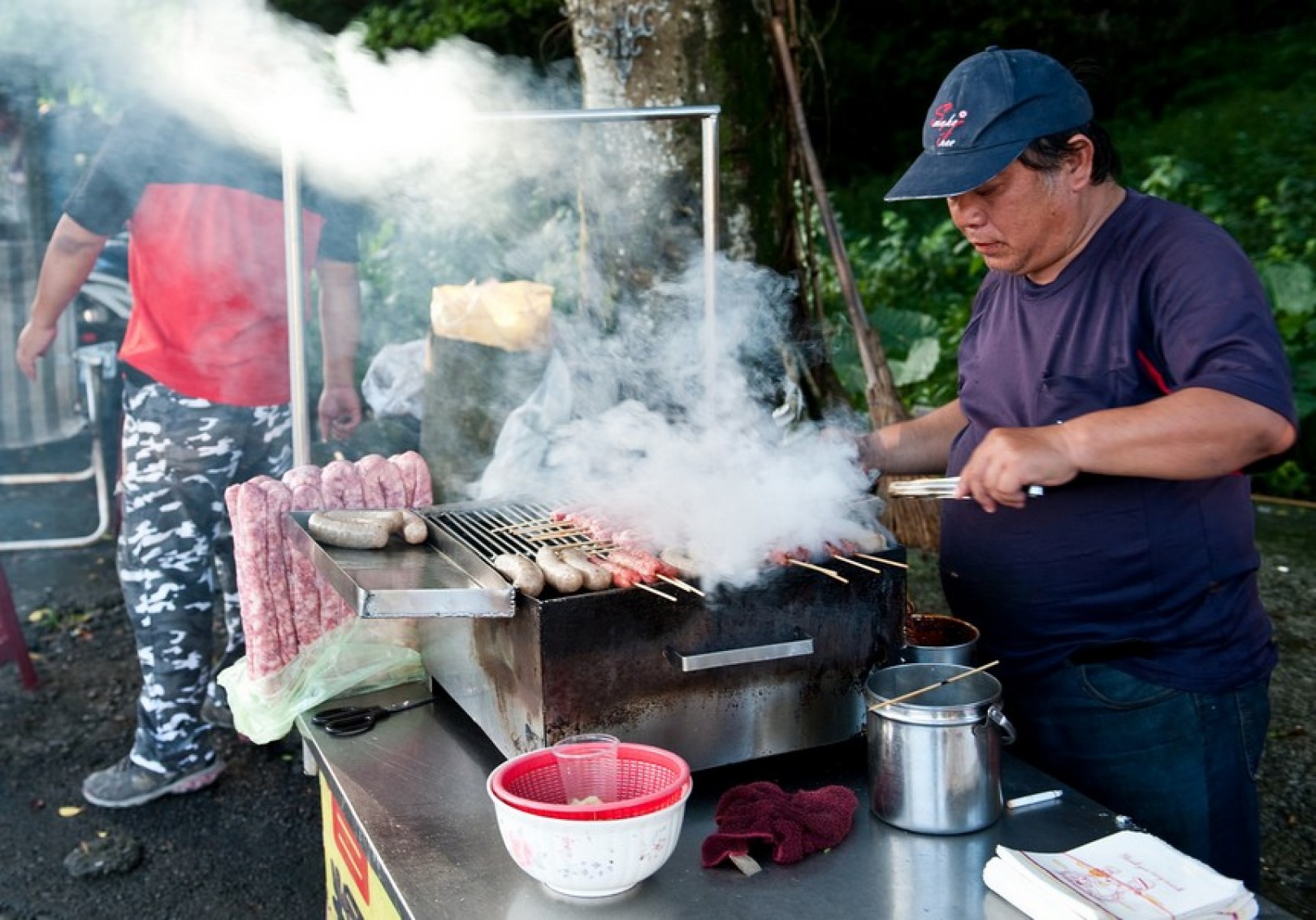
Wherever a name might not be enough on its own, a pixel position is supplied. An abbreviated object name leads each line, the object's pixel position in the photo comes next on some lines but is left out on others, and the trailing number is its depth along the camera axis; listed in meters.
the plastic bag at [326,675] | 3.01
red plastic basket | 2.05
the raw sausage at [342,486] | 3.42
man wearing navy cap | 2.38
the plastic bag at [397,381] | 5.78
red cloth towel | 2.14
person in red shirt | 4.56
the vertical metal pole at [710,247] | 3.86
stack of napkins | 1.85
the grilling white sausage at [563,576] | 2.33
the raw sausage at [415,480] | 3.65
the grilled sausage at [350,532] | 2.76
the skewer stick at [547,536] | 2.86
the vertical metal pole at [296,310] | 3.86
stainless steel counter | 2.02
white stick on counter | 2.32
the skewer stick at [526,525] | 2.98
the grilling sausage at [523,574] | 2.31
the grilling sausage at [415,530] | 2.87
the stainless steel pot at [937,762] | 2.14
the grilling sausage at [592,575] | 2.36
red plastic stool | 5.68
